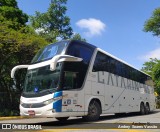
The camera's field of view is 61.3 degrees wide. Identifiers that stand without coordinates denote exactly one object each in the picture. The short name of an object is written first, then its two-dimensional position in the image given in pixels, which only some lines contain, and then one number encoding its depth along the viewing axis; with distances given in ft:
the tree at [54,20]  71.79
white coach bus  18.61
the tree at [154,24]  63.70
